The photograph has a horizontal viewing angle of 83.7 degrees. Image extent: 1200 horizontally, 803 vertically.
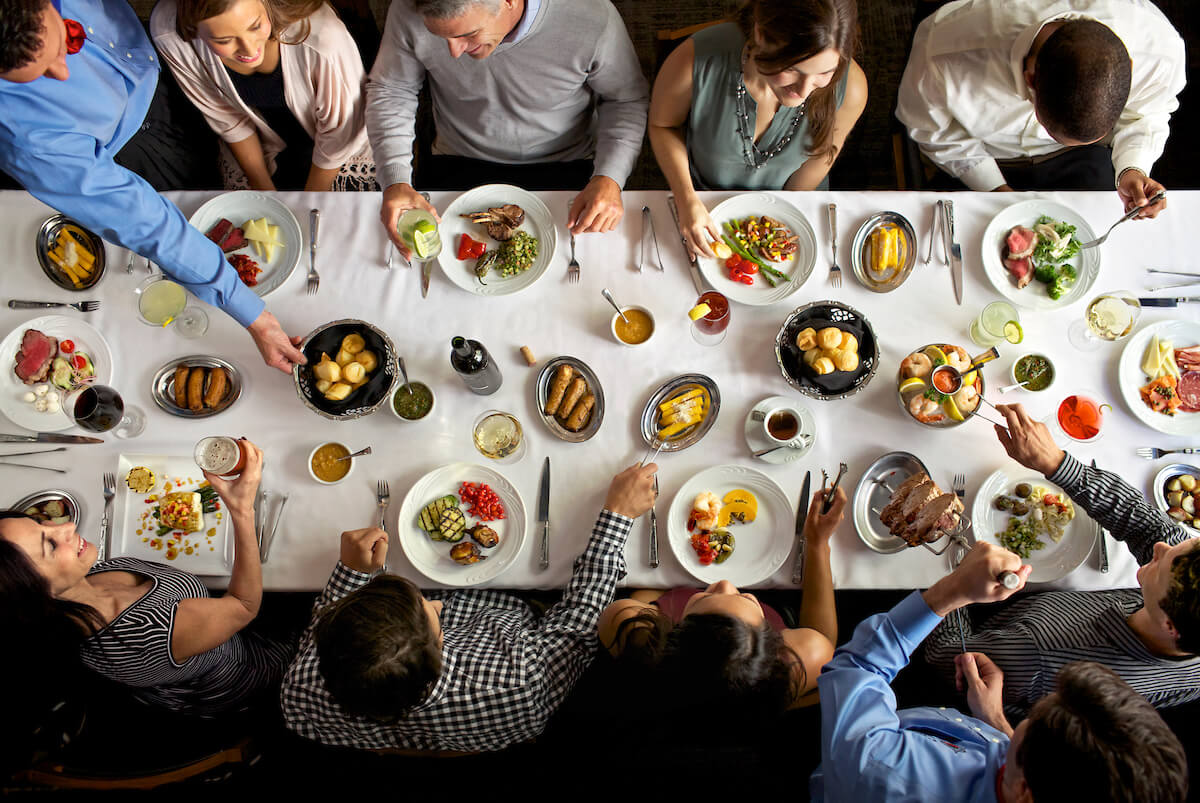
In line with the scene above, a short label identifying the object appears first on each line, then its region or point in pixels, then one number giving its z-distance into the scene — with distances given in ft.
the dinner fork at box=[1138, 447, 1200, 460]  6.47
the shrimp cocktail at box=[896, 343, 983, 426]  6.28
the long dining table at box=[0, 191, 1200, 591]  6.48
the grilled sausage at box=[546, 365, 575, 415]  6.57
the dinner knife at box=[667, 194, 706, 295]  6.91
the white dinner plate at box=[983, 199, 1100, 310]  6.77
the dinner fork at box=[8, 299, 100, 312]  6.72
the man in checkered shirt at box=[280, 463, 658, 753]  5.55
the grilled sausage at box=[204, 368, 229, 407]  6.59
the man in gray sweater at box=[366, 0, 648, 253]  6.79
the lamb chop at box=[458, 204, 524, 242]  6.97
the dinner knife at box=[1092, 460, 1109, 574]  6.26
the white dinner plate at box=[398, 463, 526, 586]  6.33
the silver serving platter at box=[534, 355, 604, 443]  6.57
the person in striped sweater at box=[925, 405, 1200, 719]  5.50
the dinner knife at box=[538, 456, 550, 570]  6.43
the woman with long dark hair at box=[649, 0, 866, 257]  5.82
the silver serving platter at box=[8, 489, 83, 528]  6.22
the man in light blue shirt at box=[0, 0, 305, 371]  5.45
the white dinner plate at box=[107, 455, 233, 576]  6.39
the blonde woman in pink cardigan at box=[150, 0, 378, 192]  6.45
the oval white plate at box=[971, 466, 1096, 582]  6.31
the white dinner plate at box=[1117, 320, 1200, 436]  6.48
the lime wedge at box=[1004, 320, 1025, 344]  6.61
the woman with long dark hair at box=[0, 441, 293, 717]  5.50
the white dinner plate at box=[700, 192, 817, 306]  6.83
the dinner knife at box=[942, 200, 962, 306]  6.84
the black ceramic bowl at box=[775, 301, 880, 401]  6.50
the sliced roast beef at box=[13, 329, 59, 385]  6.46
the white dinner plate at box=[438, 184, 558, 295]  6.93
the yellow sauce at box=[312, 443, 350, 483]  6.52
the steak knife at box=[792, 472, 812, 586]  6.38
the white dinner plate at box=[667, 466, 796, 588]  6.35
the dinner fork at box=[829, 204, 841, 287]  6.89
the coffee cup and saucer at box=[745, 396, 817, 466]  6.40
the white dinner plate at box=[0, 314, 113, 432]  6.46
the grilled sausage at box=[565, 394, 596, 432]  6.57
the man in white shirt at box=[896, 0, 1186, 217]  6.24
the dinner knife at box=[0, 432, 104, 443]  6.42
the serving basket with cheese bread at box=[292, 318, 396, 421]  6.50
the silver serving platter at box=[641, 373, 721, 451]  6.53
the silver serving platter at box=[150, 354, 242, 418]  6.56
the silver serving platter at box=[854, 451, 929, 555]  6.35
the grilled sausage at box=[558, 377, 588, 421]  6.58
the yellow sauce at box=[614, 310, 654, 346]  6.77
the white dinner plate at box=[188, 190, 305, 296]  7.00
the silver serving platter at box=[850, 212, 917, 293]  6.83
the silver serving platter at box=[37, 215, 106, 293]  6.77
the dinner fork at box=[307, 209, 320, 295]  6.97
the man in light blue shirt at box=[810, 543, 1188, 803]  4.74
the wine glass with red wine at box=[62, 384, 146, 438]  6.07
